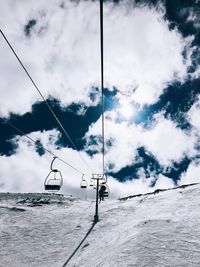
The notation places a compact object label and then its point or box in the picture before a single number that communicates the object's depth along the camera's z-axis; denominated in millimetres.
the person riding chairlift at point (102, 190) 24392
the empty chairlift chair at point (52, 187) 10465
